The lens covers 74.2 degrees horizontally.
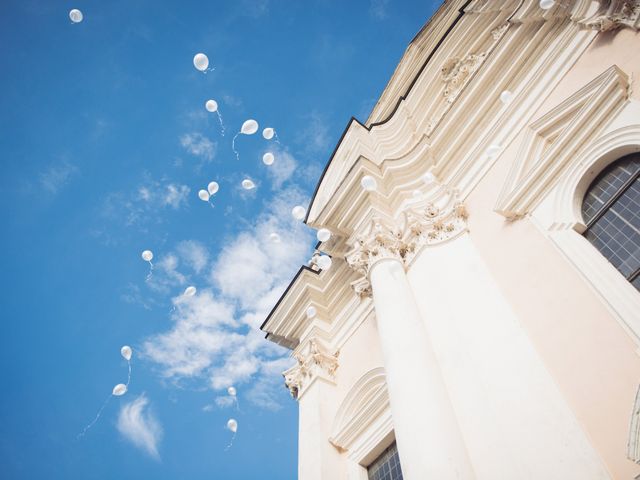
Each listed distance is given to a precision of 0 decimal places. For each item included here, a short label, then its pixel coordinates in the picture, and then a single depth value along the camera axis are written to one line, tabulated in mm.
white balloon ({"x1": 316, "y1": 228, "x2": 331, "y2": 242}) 10203
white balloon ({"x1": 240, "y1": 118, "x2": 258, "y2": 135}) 10008
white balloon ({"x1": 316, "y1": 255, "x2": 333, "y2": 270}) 10594
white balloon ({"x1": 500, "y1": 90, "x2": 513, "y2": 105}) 9461
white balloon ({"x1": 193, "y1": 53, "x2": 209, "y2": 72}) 10195
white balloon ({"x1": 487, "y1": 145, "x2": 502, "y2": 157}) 9102
